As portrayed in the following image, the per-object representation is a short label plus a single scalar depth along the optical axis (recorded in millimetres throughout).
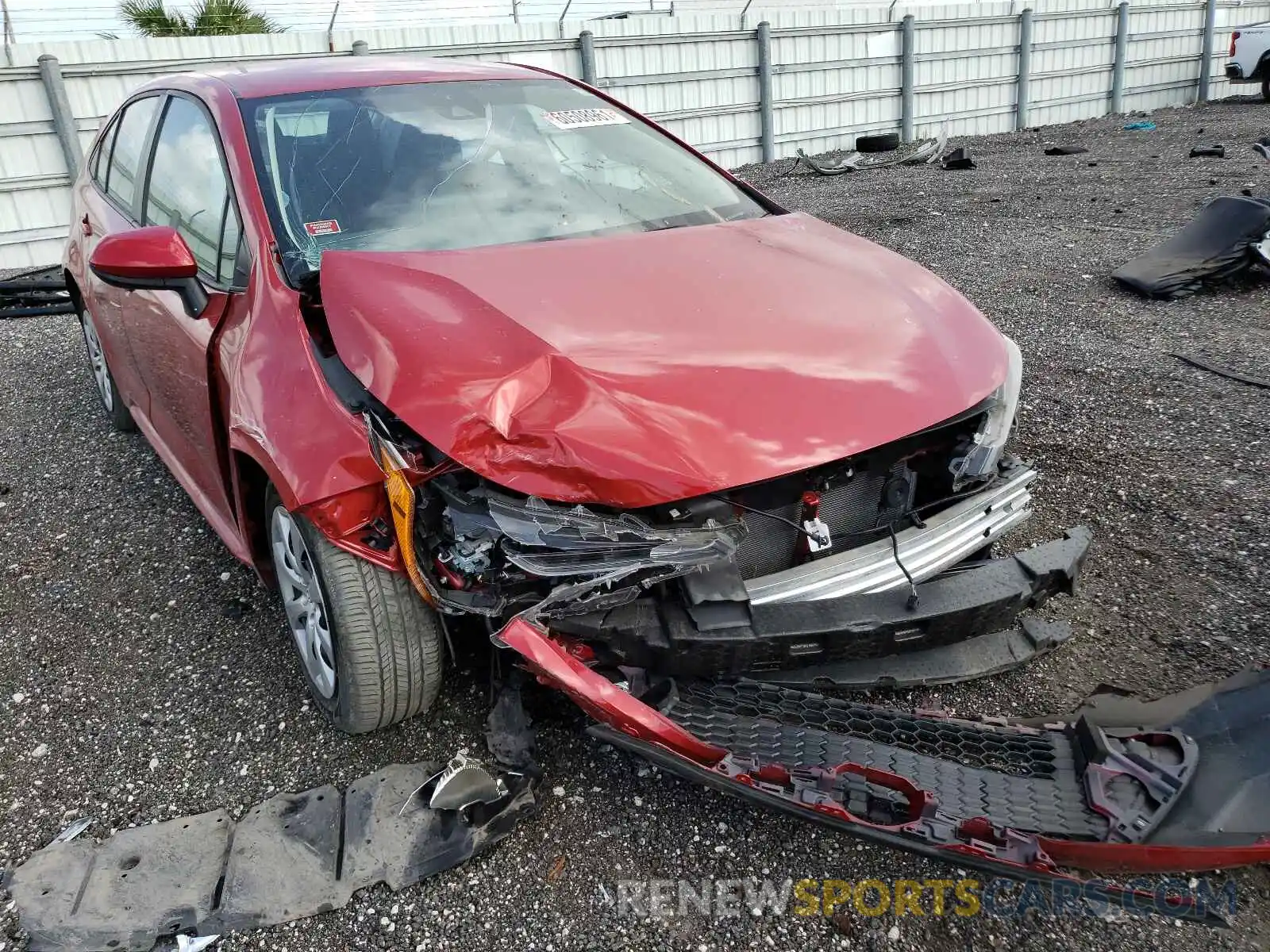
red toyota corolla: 1999
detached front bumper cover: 1721
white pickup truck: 16016
